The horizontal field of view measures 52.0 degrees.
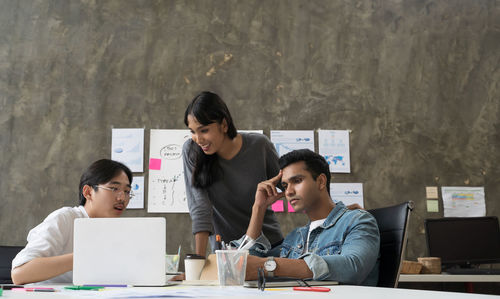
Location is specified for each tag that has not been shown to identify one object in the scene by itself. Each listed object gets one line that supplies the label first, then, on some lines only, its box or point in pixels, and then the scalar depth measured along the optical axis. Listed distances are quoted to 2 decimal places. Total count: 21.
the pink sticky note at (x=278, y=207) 3.46
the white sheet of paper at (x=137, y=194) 3.41
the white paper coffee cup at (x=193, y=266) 1.41
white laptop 1.24
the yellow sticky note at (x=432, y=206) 3.56
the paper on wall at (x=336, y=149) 3.54
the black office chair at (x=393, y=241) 1.56
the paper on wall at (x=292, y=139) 3.53
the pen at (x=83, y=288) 1.12
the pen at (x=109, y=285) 1.21
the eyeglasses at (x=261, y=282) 1.06
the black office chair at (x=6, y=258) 2.71
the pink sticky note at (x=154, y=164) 3.46
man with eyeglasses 1.51
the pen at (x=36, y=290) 1.08
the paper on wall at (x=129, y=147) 3.44
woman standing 2.13
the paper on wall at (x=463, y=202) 3.56
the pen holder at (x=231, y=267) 1.21
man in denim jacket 1.36
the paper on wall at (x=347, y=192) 3.50
